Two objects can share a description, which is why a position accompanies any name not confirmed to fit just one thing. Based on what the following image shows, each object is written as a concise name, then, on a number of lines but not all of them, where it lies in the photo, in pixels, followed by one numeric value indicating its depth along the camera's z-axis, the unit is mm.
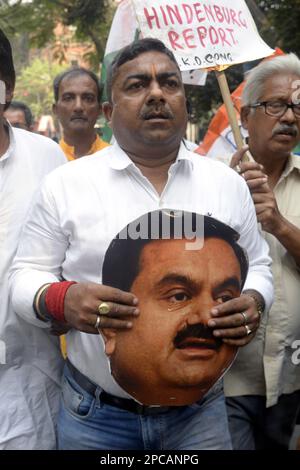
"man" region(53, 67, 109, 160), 4148
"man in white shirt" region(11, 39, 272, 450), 1965
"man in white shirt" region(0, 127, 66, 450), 2223
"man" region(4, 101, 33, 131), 5148
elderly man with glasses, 2592
